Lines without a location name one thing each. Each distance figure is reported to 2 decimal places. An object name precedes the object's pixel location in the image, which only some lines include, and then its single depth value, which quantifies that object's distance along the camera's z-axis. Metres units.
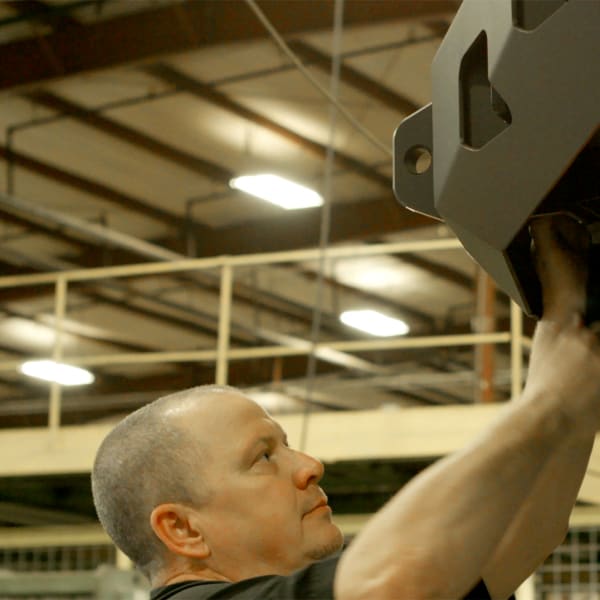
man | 2.00
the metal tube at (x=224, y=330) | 13.91
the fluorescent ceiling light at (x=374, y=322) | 25.17
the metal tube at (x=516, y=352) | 12.68
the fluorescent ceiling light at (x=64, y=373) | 26.13
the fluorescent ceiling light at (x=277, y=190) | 19.24
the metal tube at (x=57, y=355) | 14.20
